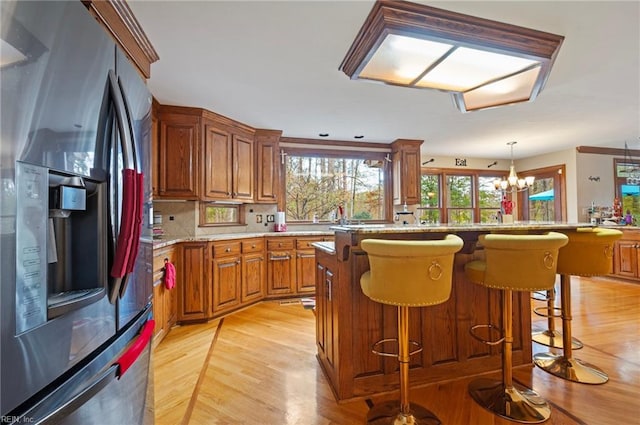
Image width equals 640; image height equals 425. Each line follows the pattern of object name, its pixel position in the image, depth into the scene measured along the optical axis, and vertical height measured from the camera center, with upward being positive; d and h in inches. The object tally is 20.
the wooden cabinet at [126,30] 59.4 +43.8
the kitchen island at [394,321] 73.0 -29.8
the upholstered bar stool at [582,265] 82.0 -15.3
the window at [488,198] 258.5 +13.0
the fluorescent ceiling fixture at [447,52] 70.2 +42.1
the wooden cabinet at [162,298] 101.1 -31.0
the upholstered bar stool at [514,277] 65.6 -15.0
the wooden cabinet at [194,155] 129.7 +28.1
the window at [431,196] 247.4 +14.6
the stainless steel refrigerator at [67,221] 24.4 -0.5
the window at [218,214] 151.2 +0.6
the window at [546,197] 236.8 +13.6
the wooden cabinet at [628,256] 188.5 -29.6
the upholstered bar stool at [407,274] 57.0 -12.1
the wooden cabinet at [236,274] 124.1 -28.6
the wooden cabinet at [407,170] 194.2 +29.1
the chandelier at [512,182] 174.9 +19.4
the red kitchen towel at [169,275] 106.0 -21.8
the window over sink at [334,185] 191.3 +19.7
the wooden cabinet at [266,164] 167.2 +29.6
